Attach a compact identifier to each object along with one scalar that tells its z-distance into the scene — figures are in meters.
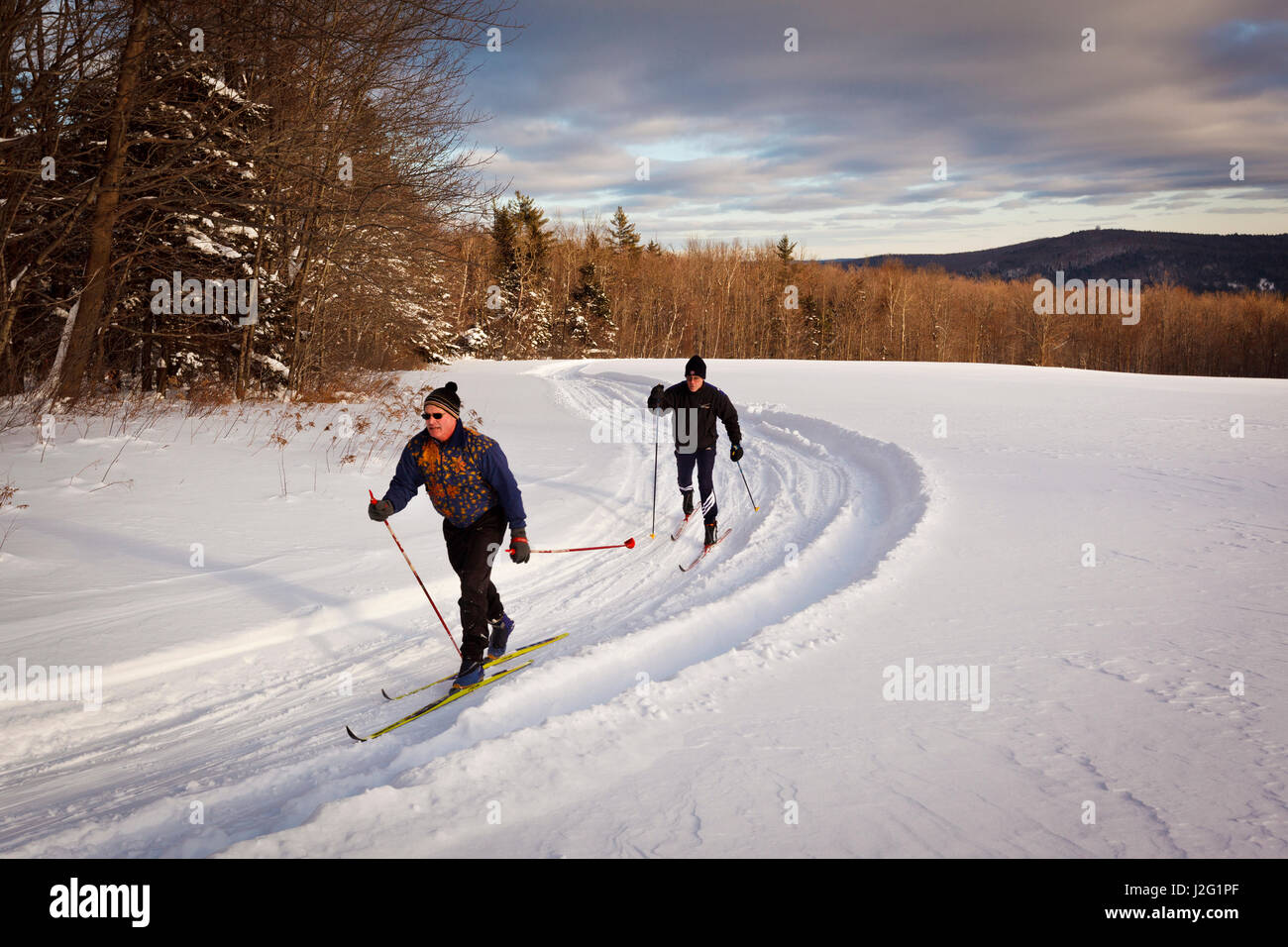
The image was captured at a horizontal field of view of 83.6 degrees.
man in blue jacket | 4.84
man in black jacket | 8.54
